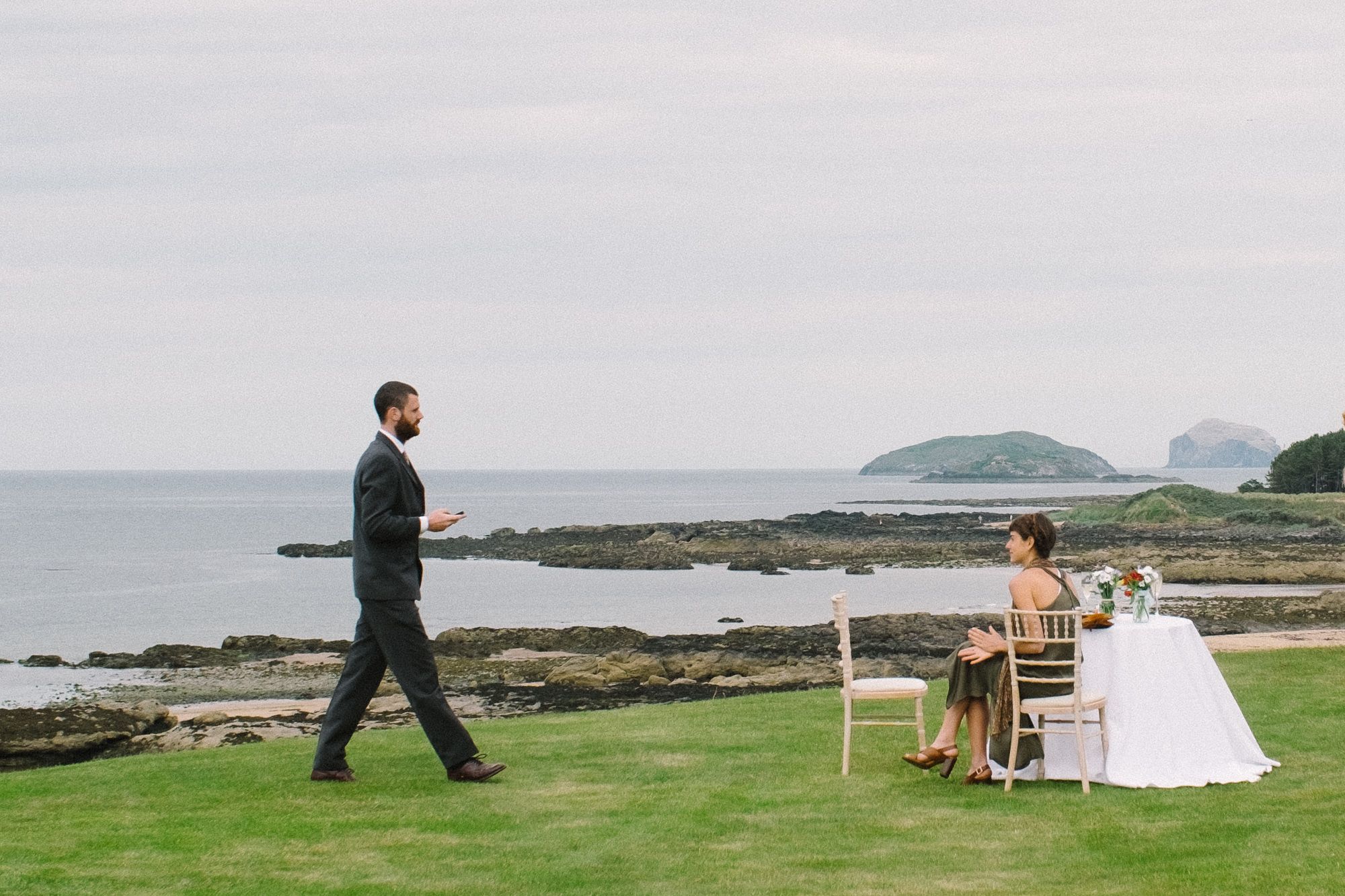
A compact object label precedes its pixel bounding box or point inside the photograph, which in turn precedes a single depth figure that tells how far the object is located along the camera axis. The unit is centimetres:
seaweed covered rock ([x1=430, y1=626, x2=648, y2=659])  3105
